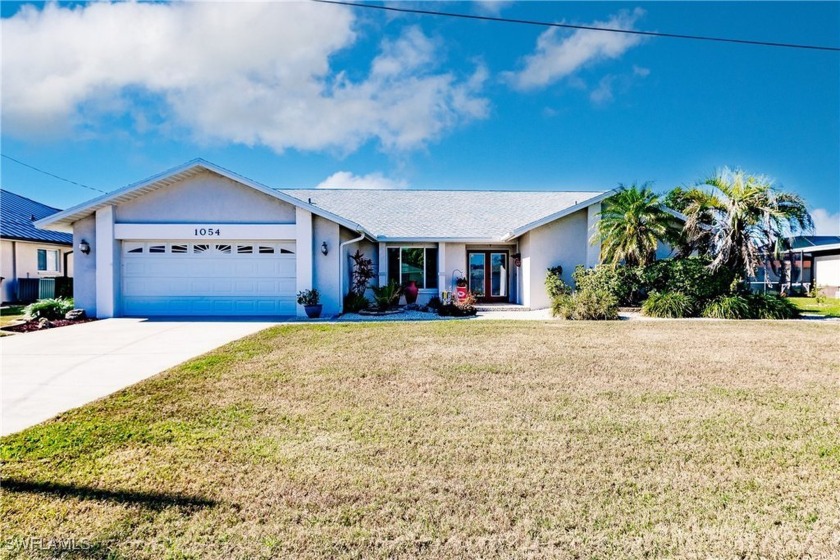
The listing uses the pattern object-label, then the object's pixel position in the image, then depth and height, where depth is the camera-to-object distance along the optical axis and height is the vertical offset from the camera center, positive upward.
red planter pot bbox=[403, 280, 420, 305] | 17.45 -0.42
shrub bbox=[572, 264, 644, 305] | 14.84 -0.10
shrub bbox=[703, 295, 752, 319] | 13.43 -0.96
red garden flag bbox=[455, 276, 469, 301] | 15.72 -0.26
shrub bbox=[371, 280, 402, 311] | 15.19 -0.50
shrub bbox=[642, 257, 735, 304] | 14.23 -0.03
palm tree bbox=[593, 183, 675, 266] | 14.52 +1.82
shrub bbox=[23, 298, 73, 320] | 12.60 -0.68
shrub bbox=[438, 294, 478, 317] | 14.53 -0.90
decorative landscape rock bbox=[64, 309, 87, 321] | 12.94 -0.87
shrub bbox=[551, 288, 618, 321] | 13.12 -0.84
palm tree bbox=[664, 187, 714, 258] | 14.68 +1.82
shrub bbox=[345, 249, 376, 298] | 16.67 +0.28
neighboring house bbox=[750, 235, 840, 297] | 24.59 +0.52
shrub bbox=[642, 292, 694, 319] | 13.70 -0.87
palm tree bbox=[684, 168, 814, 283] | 13.65 +1.91
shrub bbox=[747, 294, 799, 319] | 13.46 -0.95
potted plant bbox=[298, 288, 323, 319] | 13.52 -0.63
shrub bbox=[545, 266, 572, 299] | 15.68 -0.15
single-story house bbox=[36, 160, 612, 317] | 13.70 +1.19
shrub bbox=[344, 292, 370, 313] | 15.01 -0.72
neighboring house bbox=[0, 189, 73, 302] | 18.83 +1.82
